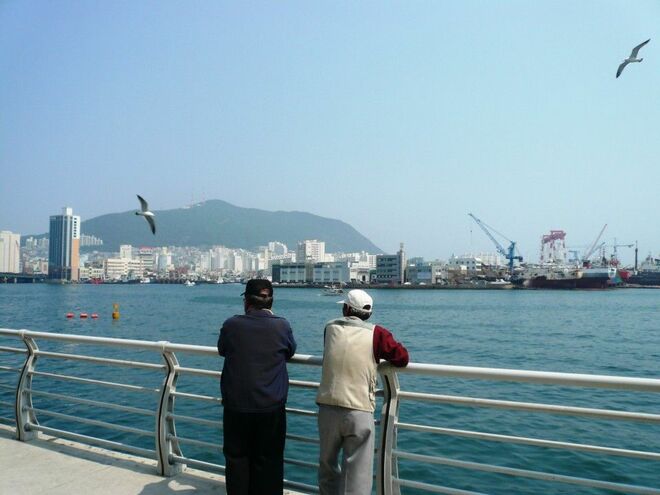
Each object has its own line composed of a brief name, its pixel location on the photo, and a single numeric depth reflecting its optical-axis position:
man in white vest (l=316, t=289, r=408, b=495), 2.99
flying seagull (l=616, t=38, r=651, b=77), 13.62
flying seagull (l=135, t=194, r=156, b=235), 11.91
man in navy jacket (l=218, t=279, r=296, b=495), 3.18
